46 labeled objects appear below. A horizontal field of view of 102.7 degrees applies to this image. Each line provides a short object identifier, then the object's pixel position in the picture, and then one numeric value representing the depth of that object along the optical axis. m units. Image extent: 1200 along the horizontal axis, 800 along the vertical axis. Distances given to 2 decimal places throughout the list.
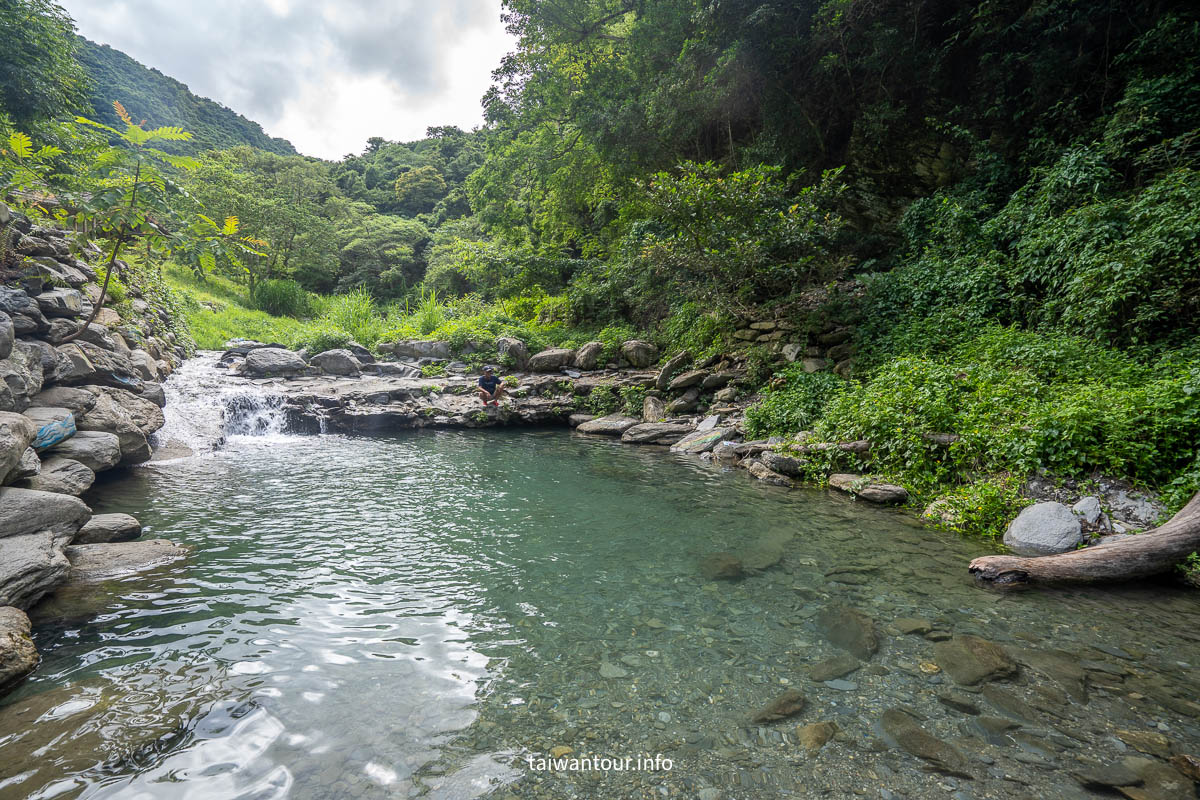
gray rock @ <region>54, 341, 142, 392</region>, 6.57
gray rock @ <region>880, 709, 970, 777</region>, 2.17
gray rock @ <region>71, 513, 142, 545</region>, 4.25
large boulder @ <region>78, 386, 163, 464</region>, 6.42
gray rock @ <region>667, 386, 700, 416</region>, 11.40
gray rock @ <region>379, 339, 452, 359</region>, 16.36
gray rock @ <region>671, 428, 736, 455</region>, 9.34
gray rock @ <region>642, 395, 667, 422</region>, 11.50
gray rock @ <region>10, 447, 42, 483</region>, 4.30
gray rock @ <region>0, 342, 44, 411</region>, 4.94
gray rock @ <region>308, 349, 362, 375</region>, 14.17
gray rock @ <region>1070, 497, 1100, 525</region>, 4.43
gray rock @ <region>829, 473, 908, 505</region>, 6.03
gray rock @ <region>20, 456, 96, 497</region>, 4.64
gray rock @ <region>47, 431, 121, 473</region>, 5.54
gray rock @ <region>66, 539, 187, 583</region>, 3.78
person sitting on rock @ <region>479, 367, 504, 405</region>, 12.56
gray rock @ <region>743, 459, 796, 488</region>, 7.22
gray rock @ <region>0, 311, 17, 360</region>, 5.10
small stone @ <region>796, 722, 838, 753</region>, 2.30
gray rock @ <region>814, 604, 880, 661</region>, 3.08
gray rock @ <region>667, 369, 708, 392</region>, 11.59
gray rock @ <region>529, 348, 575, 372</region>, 14.47
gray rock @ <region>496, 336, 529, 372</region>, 15.06
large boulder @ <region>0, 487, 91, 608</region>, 3.19
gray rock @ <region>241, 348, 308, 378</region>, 13.05
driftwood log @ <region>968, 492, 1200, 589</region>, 3.82
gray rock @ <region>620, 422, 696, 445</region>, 10.42
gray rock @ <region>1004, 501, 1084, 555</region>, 4.39
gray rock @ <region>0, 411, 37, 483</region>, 3.92
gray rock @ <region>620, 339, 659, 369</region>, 13.85
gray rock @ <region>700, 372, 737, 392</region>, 11.24
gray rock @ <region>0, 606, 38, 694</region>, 2.53
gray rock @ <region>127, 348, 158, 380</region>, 9.01
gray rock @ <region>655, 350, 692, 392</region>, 12.17
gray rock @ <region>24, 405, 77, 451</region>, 5.25
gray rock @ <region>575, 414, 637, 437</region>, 11.33
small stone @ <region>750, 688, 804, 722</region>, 2.49
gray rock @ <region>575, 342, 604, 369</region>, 14.28
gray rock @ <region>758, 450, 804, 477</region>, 7.30
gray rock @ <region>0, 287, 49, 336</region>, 5.89
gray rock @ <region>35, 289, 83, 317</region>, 6.81
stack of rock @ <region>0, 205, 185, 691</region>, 3.38
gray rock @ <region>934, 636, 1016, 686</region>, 2.78
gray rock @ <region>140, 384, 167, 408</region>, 8.36
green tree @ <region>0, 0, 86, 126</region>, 14.41
